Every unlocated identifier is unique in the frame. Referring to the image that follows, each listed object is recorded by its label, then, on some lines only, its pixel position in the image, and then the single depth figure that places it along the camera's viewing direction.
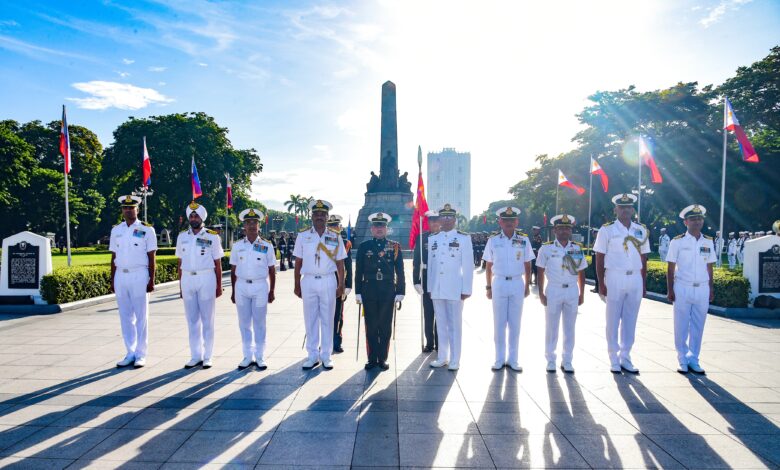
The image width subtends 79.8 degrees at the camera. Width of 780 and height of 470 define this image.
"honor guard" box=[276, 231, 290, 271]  22.45
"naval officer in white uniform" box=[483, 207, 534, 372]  6.10
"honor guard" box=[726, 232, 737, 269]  23.44
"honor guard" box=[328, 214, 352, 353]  6.98
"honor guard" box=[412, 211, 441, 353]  6.69
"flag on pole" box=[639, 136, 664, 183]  15.59
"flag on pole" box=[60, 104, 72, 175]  13.69
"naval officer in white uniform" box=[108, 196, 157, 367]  6.11
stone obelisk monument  38.19
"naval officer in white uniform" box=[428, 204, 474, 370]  6.04
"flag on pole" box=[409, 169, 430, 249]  7.40
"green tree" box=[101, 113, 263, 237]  33.03
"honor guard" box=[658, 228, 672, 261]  24.00
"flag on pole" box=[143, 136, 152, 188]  17.73
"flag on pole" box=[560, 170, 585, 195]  19.11
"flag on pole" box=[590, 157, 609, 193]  19.48
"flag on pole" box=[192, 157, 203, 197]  20.39
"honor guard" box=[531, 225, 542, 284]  15.37
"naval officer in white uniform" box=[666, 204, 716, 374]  6.01
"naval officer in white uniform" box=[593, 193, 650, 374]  5.94
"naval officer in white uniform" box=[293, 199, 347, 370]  5.97
